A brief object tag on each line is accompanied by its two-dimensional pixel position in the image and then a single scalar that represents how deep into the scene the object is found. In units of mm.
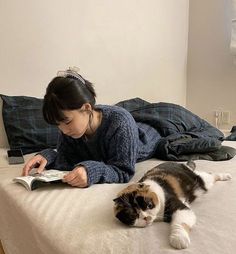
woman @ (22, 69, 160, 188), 1158
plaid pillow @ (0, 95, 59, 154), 1828
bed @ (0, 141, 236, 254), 764
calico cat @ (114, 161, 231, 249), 796
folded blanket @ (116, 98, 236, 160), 1515
